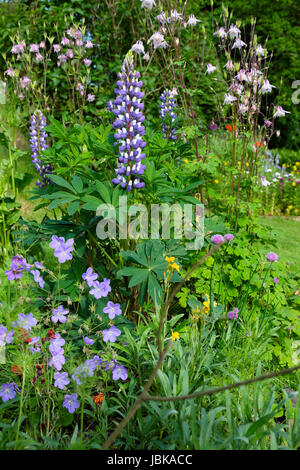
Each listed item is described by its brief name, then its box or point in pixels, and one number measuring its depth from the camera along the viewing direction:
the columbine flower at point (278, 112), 3.13
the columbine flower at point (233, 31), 2.96
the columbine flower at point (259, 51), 2.89
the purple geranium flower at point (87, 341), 1.74
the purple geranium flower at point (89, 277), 1.87
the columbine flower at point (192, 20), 3.04
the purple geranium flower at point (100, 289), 1.89
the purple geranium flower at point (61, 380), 1.71
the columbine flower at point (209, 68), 3.19
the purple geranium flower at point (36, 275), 1.83
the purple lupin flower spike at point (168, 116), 3.07
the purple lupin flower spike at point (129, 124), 2.09
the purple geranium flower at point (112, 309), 1.95
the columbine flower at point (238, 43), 2.97
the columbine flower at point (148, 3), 2.80
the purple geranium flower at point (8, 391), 1.75
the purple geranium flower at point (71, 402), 1.71
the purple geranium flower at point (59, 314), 1.77
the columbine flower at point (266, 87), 2.96
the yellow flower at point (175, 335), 2.11
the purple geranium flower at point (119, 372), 1.85
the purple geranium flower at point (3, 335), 1.78
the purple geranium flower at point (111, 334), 1.80
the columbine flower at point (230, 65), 2.96
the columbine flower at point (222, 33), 2.96
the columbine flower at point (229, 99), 2.90
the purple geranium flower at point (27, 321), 1.74
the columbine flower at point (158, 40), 2.80
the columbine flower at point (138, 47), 2.81
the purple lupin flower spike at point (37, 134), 3.02
